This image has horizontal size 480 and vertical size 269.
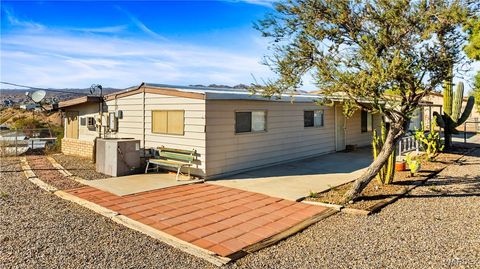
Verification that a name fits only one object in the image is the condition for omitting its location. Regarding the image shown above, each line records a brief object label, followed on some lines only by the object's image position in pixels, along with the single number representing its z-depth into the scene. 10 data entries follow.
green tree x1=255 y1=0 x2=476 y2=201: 5.54
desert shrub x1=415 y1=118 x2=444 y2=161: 11.92
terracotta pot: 9.66
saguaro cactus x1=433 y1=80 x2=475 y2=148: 14.74
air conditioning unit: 9.26
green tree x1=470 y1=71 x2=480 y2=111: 11.47
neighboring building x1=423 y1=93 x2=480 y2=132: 28.81
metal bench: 8.77
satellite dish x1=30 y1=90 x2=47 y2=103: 13.61
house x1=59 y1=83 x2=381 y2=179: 8.82
